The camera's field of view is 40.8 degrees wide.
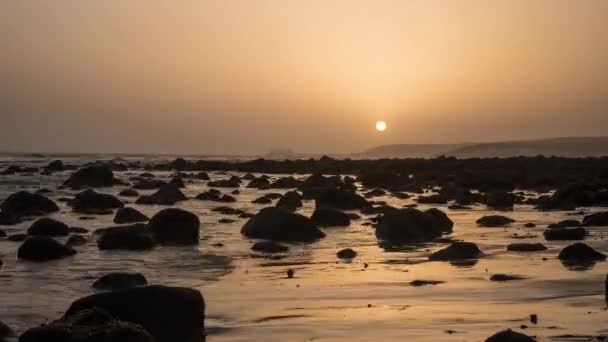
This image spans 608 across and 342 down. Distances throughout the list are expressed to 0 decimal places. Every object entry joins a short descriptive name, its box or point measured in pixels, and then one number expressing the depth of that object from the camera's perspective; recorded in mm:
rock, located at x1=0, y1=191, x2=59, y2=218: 29188
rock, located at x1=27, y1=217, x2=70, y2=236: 21719
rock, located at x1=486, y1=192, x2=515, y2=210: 35125
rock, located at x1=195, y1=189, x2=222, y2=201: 39938
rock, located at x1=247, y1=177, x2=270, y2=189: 53062
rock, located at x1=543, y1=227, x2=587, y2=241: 20609
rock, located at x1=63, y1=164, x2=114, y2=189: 51056
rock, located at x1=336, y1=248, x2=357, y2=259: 17516
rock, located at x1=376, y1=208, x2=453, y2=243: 21344
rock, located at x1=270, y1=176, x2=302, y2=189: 53681
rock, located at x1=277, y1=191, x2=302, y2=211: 34028
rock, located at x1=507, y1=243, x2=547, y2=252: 18188
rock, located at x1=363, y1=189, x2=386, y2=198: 43031
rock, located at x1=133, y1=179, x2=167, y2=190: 50781
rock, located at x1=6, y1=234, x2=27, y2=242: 20405
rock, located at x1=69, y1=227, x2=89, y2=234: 22498
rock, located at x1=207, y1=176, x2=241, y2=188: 54375
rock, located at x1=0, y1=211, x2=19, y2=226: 25297
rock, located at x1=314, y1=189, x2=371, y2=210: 33031
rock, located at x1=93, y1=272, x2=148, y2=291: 12961
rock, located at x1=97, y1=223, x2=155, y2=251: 18953
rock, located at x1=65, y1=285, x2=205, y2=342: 9820
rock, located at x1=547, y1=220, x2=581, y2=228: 23534
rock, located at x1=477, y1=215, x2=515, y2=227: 25344
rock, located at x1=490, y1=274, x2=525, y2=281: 13812
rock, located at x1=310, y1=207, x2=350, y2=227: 25250
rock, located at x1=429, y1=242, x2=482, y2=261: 16812
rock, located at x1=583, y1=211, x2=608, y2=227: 24188
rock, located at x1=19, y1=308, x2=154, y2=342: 7855
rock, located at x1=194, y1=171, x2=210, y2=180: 67044
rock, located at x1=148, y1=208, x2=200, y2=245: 20875
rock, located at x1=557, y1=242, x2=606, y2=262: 16234
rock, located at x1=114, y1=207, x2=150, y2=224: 25889
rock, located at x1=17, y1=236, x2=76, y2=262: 16969
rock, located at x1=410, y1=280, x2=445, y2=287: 13383
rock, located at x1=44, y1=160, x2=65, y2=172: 84812
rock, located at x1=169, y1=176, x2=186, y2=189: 49738
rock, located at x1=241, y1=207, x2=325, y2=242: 21312
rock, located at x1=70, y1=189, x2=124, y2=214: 30938
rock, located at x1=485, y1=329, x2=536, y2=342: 8281
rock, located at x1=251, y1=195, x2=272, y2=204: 37288
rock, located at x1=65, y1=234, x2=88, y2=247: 19656
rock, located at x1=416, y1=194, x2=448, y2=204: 37000
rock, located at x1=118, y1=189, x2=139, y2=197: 41906
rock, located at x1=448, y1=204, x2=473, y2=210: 33188
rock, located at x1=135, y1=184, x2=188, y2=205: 35875
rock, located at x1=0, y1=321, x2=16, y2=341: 9250
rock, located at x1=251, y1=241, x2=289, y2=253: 18781
